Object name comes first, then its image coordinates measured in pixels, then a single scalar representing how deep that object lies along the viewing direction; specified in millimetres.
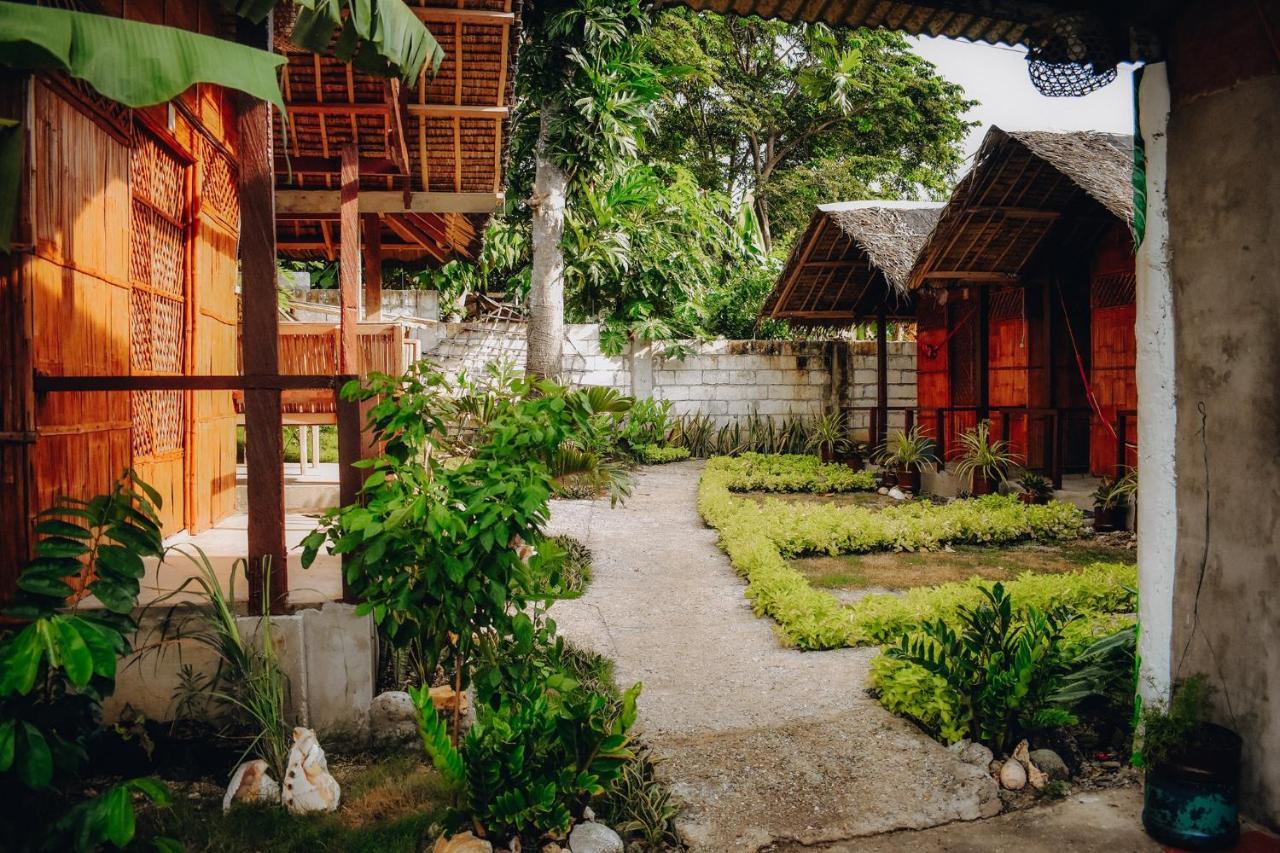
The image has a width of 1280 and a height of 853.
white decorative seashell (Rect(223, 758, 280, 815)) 3193
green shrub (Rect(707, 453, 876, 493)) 11133
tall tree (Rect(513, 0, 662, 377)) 9969
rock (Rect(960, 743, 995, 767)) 3430
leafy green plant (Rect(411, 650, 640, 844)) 2779
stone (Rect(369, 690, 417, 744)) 3742
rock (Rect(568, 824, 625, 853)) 2881
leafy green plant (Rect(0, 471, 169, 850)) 2219
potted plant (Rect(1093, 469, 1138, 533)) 8078
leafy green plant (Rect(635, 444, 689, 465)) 12852
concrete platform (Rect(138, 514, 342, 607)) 3785
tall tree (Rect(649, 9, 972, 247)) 19094
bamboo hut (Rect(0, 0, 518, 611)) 3369
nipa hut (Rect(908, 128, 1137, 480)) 8766
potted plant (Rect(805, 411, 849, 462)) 13102
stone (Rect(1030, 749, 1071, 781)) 3428
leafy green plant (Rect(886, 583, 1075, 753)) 3467
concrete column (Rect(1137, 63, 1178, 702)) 3270
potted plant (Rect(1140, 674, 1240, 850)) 2873
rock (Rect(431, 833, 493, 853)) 2750
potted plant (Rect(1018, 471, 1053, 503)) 9078
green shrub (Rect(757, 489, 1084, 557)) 7668
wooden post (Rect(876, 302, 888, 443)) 12531
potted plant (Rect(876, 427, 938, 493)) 11164
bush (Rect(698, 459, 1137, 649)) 4965
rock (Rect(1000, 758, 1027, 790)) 3355
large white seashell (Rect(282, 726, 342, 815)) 3152
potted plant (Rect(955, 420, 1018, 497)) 9938
